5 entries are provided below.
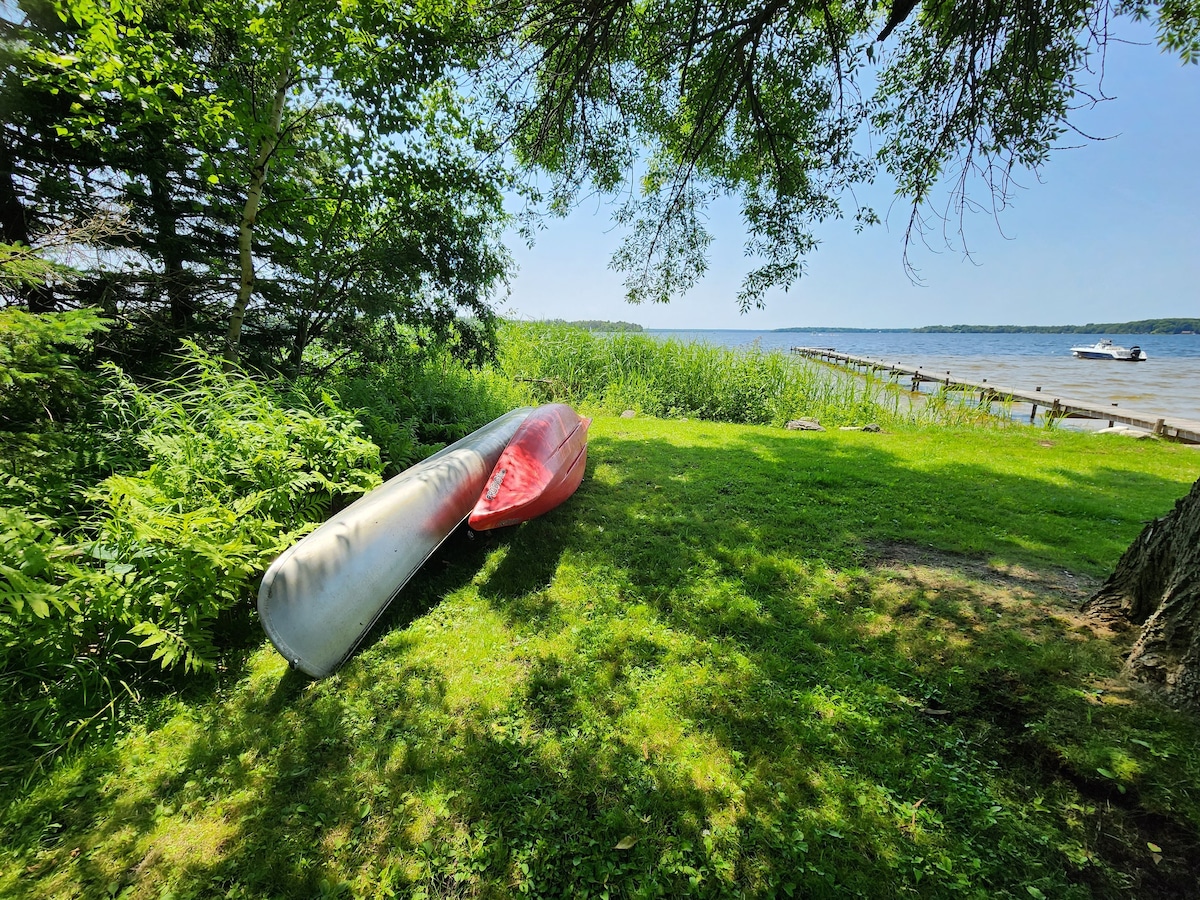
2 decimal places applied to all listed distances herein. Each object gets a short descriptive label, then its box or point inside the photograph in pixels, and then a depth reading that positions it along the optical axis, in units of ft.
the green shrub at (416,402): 15.69
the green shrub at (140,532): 6.95
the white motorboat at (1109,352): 104.58
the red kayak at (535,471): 11.90
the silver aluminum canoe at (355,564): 8.30
